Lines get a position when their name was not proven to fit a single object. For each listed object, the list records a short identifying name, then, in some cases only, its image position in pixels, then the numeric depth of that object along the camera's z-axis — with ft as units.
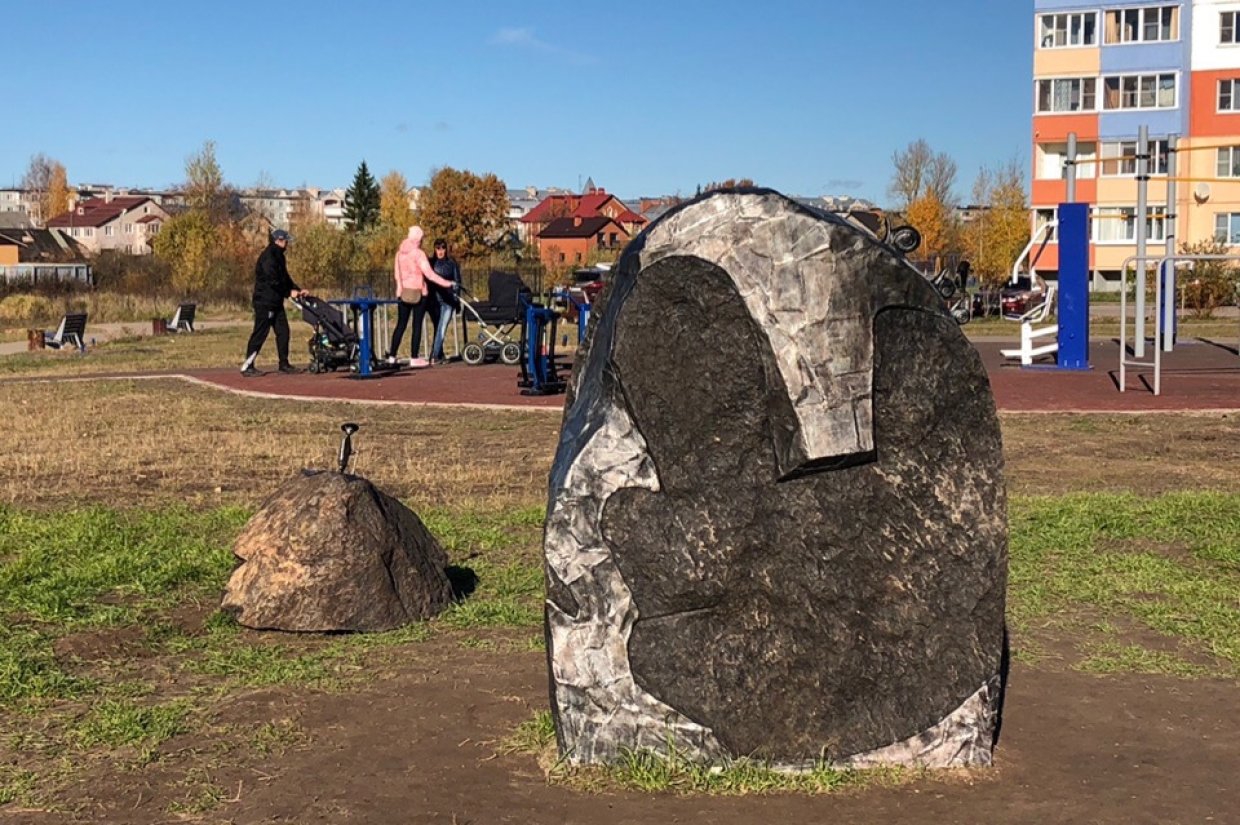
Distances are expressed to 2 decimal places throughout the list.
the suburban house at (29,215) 583.33
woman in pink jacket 75.66
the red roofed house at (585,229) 443.32
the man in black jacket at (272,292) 72.13
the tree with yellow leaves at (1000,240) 223.71
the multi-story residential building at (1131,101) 224.74
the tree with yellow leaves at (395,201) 416.05
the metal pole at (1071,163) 81.96
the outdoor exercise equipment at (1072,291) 73.51
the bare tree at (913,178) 302.04
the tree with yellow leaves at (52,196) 614.34
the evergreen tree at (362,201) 437.17
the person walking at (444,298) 78.59
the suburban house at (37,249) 386.52
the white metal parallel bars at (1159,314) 62.13
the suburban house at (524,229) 506.52
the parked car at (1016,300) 143.74
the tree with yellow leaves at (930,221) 281.74
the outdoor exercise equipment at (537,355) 64.03
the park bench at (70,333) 108.17
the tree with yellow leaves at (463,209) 347.36
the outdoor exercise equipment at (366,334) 70.33
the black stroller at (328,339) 75.05
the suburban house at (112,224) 577.02
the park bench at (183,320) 136.26
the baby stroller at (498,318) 78.02
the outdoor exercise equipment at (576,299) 75.08
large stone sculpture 17.98
